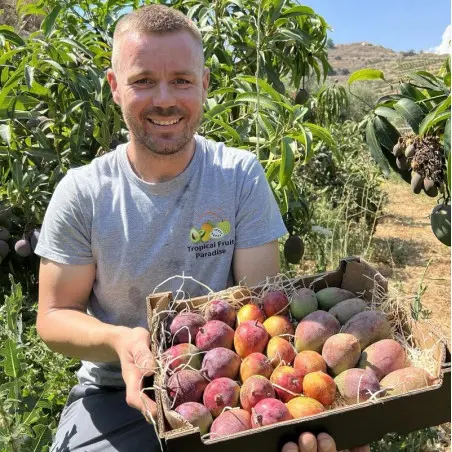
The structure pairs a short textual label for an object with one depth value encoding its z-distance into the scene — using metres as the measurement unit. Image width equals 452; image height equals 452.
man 1.54
